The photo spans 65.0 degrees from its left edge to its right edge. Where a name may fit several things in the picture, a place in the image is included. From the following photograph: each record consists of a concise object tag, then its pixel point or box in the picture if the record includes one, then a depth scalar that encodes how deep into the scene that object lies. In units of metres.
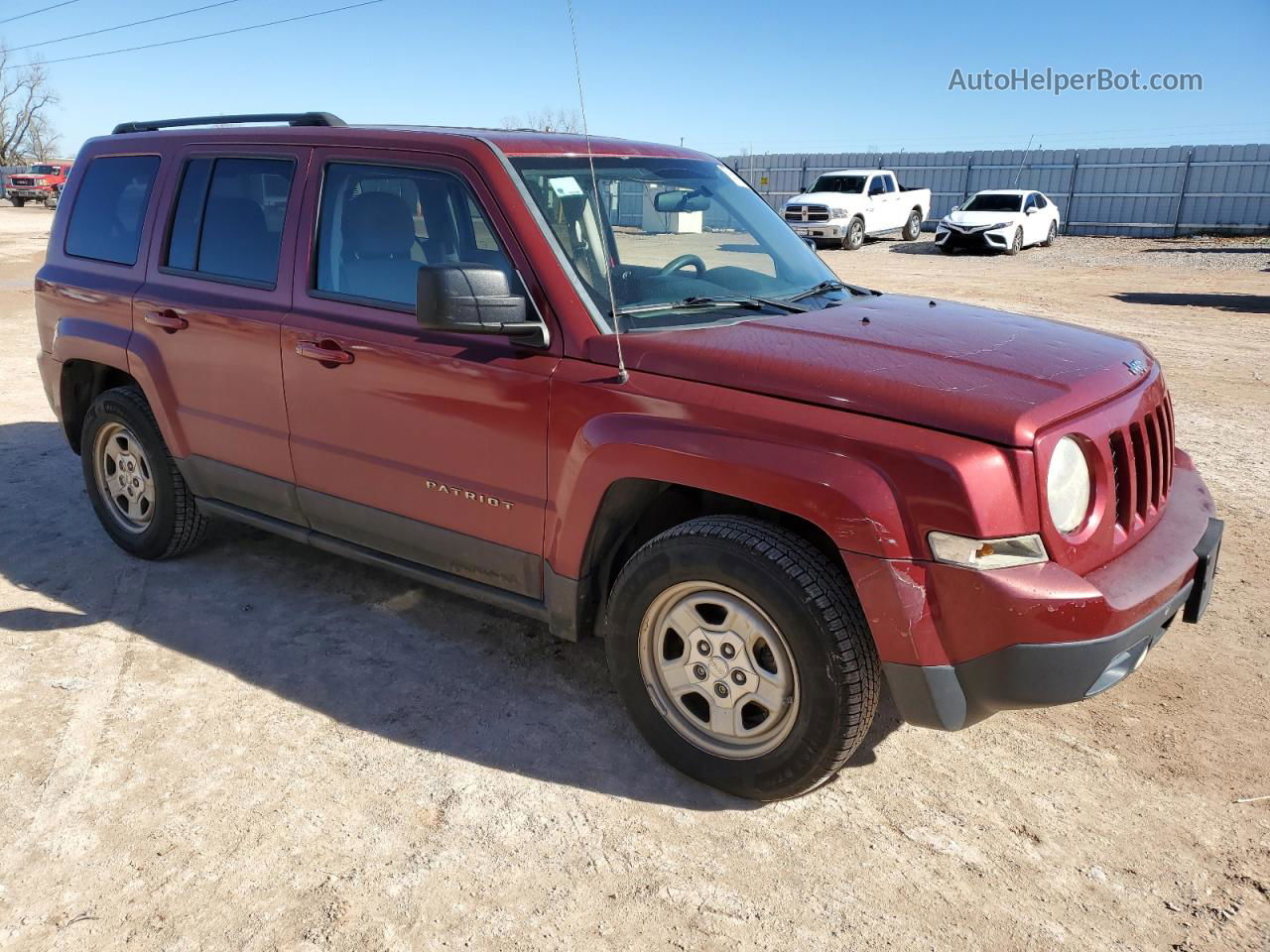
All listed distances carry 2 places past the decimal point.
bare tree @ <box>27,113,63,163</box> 80.31
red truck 44.38
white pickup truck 24.83
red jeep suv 2.62
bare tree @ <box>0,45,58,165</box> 75.69
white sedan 24.34
